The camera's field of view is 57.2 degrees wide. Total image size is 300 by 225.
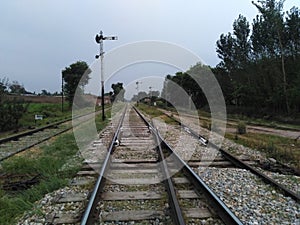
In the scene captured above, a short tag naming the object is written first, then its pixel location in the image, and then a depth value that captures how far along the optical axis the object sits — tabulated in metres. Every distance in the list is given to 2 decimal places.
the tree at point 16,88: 22.14
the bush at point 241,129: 13.02
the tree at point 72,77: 40.81
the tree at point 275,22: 26.00
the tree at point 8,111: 16.25
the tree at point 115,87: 58.96
